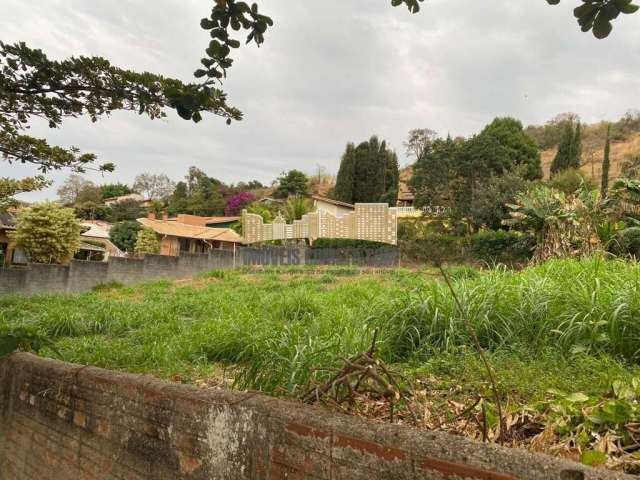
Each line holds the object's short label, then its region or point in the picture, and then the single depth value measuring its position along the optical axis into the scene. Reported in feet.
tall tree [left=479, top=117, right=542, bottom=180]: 116.06
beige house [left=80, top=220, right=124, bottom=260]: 101.92
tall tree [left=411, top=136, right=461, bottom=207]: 96.02
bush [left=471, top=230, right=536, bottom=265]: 54.19
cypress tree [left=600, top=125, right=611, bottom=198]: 97.67
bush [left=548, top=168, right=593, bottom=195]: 91.72
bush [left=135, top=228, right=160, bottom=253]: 104.32
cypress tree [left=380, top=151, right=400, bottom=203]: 146.51
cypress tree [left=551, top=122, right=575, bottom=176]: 127.83
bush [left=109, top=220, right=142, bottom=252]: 120.47
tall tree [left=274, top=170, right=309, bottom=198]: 171.01
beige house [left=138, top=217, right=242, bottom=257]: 111.16
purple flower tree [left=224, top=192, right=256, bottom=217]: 170.14
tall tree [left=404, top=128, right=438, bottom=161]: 172.04
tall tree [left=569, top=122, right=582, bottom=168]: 127.12
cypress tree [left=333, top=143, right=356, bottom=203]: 140.56
